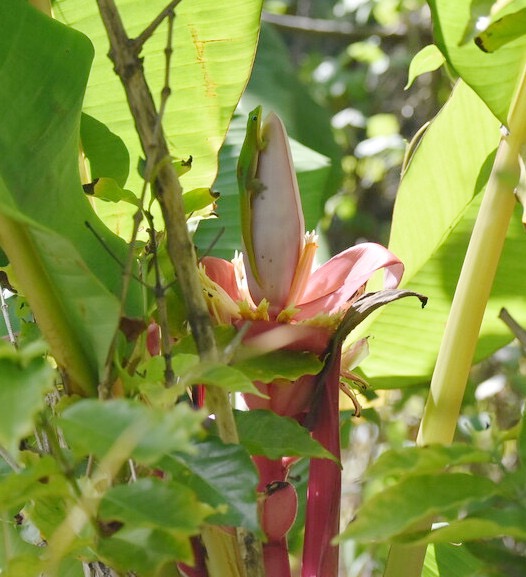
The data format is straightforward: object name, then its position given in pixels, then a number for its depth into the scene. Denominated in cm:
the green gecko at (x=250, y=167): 166
